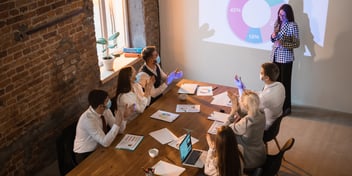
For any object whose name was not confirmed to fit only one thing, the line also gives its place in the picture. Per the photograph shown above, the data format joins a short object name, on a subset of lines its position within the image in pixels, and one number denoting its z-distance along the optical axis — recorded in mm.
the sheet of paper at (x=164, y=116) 4969
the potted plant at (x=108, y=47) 6422
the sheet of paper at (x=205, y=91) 5609
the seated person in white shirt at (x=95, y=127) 4484
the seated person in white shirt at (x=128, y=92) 5098
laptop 4172
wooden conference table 4078
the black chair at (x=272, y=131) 5004
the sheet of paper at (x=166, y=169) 4035
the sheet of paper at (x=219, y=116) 4980
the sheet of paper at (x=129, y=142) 4402
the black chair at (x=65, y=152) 4793
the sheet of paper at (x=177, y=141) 4465
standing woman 6289
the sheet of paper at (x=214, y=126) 4730
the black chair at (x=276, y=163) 4246
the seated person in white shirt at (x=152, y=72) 5656
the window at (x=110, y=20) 6695
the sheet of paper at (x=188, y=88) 5660
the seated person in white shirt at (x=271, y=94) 5133
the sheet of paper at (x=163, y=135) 4543
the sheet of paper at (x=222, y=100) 5354
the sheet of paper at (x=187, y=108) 5180
